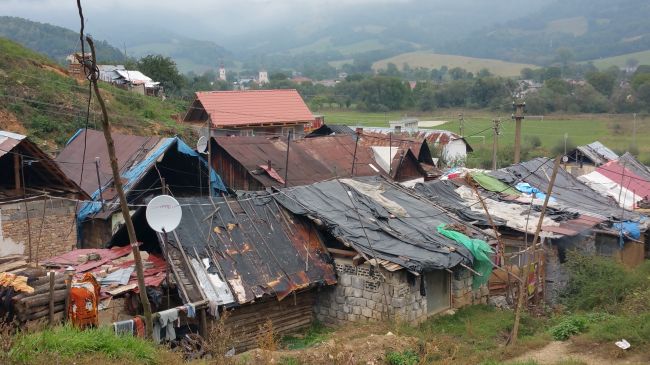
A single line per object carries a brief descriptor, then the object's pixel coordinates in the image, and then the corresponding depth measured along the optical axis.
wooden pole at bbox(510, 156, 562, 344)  12.56
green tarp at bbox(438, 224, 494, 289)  15.97
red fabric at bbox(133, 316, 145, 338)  11.77
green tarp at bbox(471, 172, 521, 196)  23.72
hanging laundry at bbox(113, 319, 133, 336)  11.30
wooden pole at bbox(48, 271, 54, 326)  11.28
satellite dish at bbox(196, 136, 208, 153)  21.33
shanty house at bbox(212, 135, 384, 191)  22.62
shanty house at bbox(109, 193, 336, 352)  13.47
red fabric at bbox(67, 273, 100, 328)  11.52
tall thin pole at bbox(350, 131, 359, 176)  24.59
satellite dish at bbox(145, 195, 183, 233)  12.20
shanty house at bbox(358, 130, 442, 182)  26.95
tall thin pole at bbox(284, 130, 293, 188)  21.94
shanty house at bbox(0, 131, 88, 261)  15.91
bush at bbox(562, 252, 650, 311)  16.27
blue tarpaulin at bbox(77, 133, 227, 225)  19.50
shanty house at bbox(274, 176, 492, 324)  14.52
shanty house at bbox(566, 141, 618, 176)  37.12
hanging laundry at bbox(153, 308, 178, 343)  12.18
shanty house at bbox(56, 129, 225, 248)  19.70
